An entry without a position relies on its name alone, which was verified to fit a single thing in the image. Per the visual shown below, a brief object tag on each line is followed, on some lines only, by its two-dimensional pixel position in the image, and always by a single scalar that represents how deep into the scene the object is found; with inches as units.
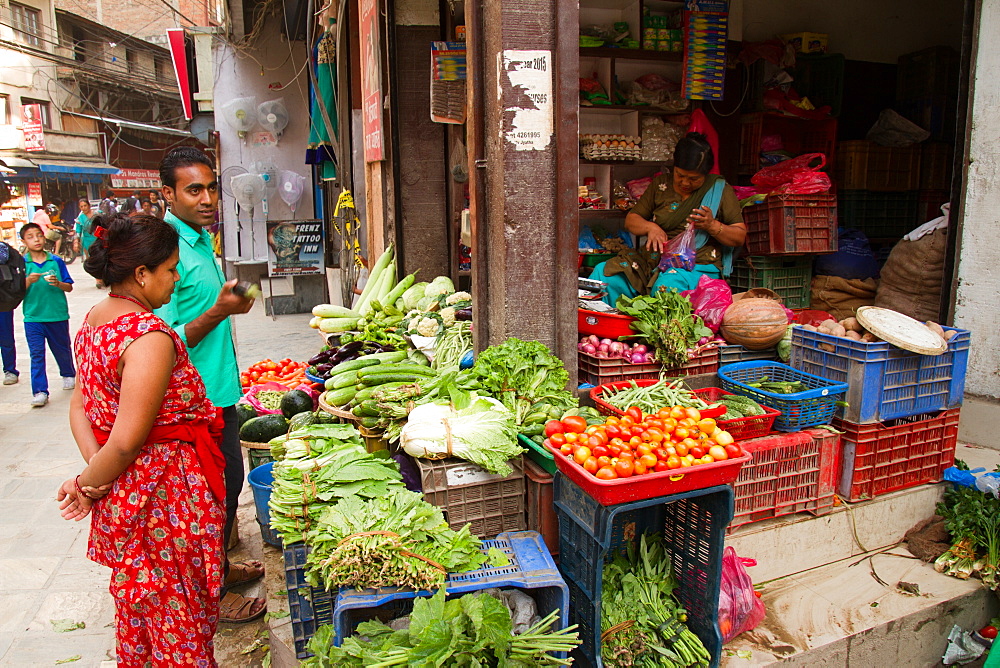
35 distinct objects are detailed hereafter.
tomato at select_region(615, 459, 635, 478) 100.4
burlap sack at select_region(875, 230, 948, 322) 218.2
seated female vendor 204.5
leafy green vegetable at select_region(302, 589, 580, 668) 85.3
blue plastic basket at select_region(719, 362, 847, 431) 145.6
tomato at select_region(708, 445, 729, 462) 107.5
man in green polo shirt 126.9
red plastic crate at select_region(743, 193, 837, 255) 234.5
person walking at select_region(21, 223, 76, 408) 319.9
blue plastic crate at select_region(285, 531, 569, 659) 96.3
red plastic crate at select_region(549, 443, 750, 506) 99.6
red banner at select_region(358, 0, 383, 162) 242.9
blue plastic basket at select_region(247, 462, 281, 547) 156.3
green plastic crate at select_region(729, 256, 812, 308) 247.0
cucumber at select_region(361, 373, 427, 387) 159.2
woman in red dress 97.1
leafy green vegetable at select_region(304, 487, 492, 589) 95.3
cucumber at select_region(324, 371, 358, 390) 167.8
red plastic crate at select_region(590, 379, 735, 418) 132.2
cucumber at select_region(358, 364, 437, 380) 161.5
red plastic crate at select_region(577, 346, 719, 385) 167.9
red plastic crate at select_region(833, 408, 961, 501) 151.5
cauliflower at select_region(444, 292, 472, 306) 207.0
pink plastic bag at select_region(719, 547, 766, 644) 123.0
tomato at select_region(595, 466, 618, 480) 100.0
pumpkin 176.4
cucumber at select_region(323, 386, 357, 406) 165.6
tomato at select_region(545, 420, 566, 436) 120.6
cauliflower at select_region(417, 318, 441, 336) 192.2
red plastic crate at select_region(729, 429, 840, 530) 141.1
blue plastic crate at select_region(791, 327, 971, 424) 148.7
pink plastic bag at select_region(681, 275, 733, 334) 183.5
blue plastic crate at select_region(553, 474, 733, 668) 107.0
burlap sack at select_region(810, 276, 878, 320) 256.7
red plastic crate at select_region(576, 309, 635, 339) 171.6
